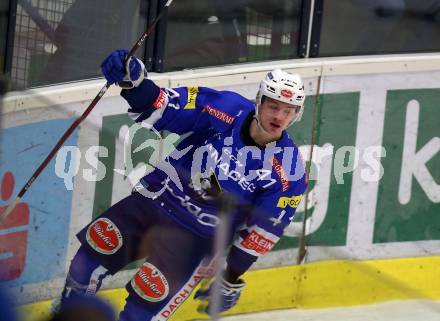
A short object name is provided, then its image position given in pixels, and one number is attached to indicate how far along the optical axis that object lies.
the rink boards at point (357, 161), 14.08
